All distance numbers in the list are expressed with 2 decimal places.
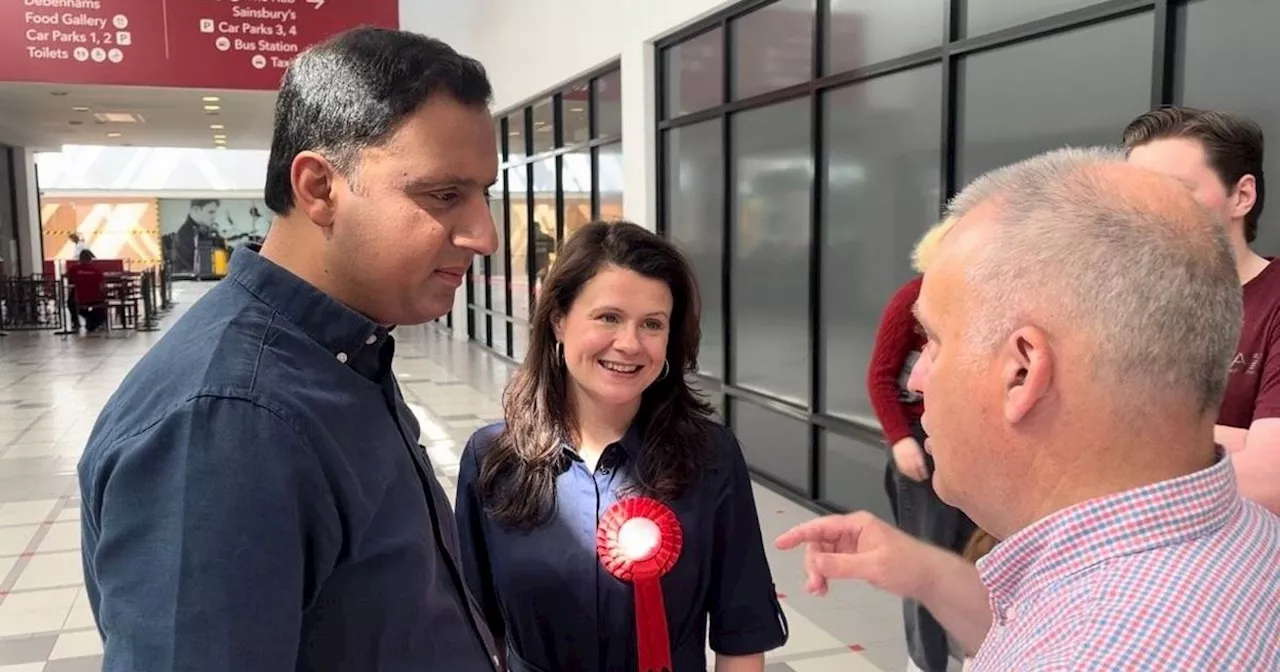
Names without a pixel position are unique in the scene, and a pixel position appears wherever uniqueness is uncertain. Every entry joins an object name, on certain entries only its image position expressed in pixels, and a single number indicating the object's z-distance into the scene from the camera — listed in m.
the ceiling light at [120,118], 13.35
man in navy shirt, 0.79
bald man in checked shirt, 0.68
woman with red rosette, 1.59
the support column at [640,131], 6.58
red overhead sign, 8.51
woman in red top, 2.67
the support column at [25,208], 18.77
